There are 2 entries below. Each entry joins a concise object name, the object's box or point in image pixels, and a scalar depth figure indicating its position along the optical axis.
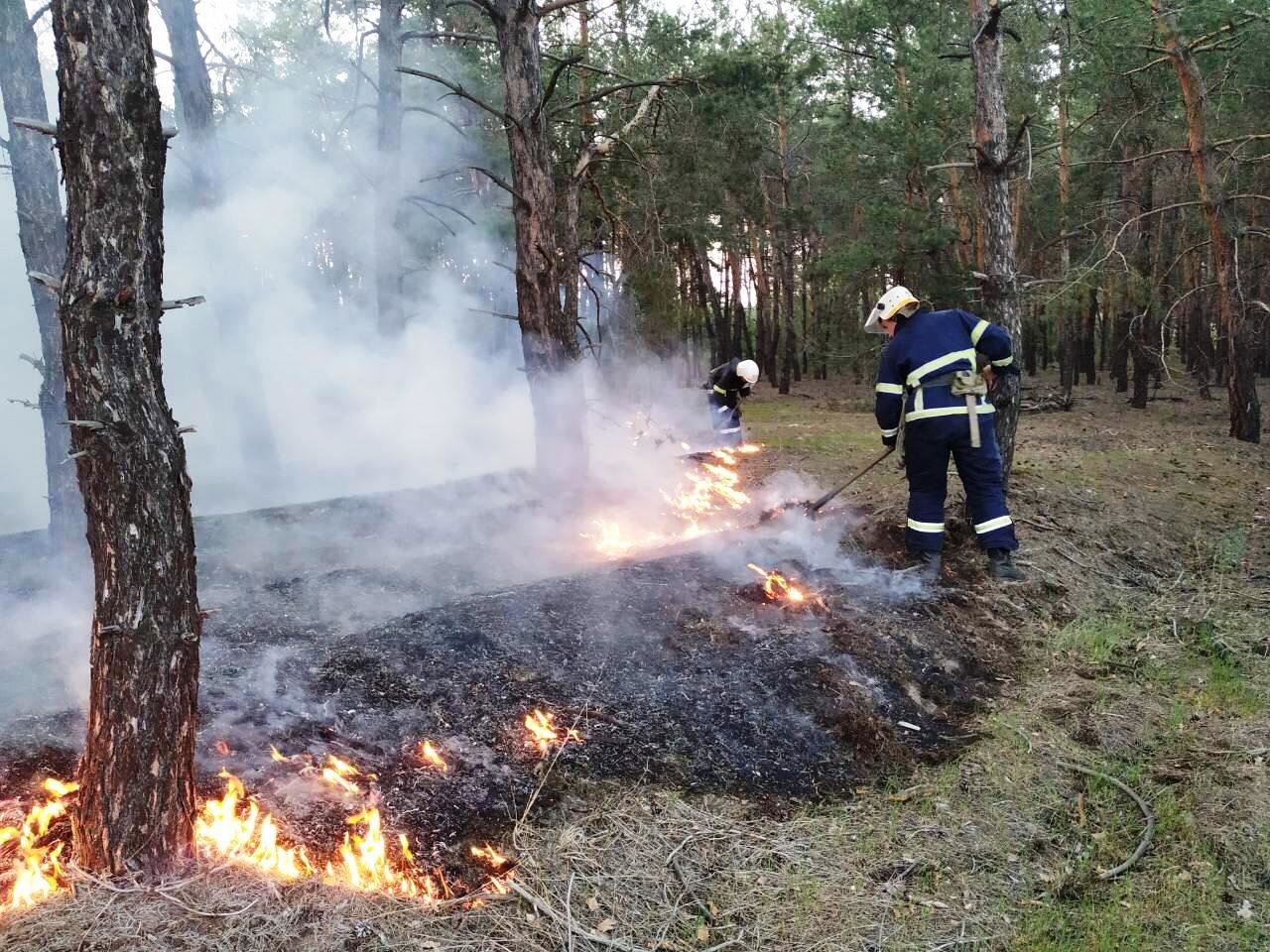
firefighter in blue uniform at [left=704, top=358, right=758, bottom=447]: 10.28
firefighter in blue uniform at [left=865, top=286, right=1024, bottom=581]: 6.02
